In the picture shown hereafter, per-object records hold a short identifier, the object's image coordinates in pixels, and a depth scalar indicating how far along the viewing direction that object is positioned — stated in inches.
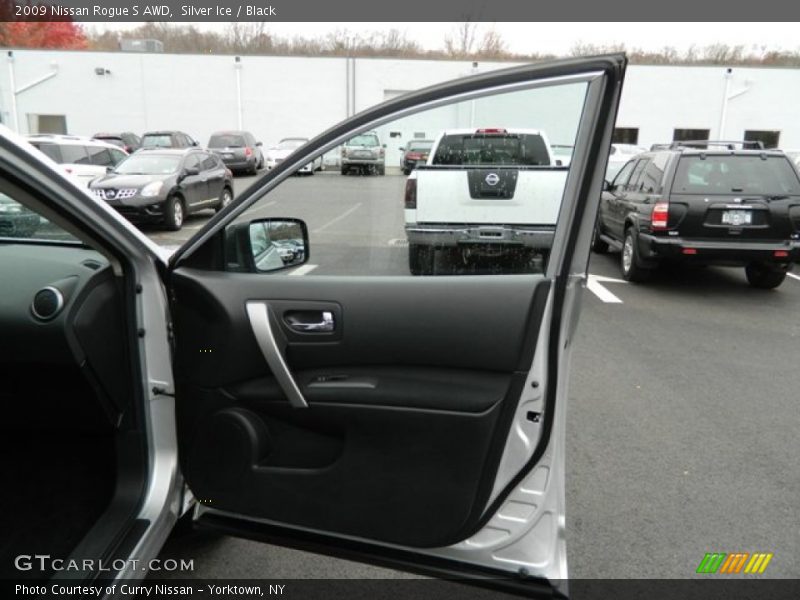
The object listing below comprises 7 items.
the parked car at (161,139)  922.7
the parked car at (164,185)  416.8
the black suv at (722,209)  264.1
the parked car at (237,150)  918.4
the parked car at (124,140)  960.3
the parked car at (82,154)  494.9
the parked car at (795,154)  466.6
